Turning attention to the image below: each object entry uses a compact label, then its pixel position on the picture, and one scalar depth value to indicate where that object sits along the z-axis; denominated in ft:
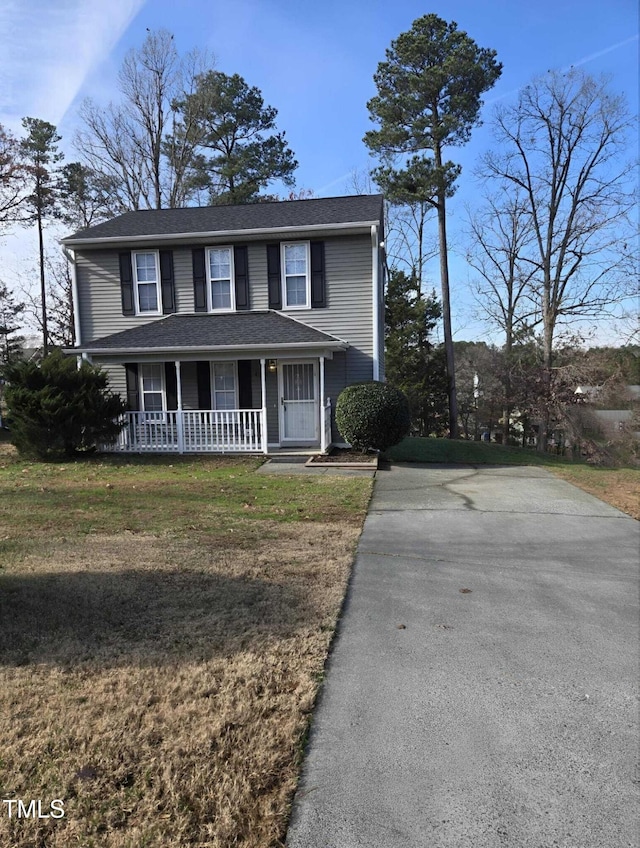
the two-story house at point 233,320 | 44.32
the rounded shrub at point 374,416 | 39.06
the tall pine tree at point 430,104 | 74.23
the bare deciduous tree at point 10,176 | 82.48
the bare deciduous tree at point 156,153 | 88.53
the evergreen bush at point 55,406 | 38.81
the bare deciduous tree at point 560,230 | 80.62
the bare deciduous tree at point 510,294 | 88.02
